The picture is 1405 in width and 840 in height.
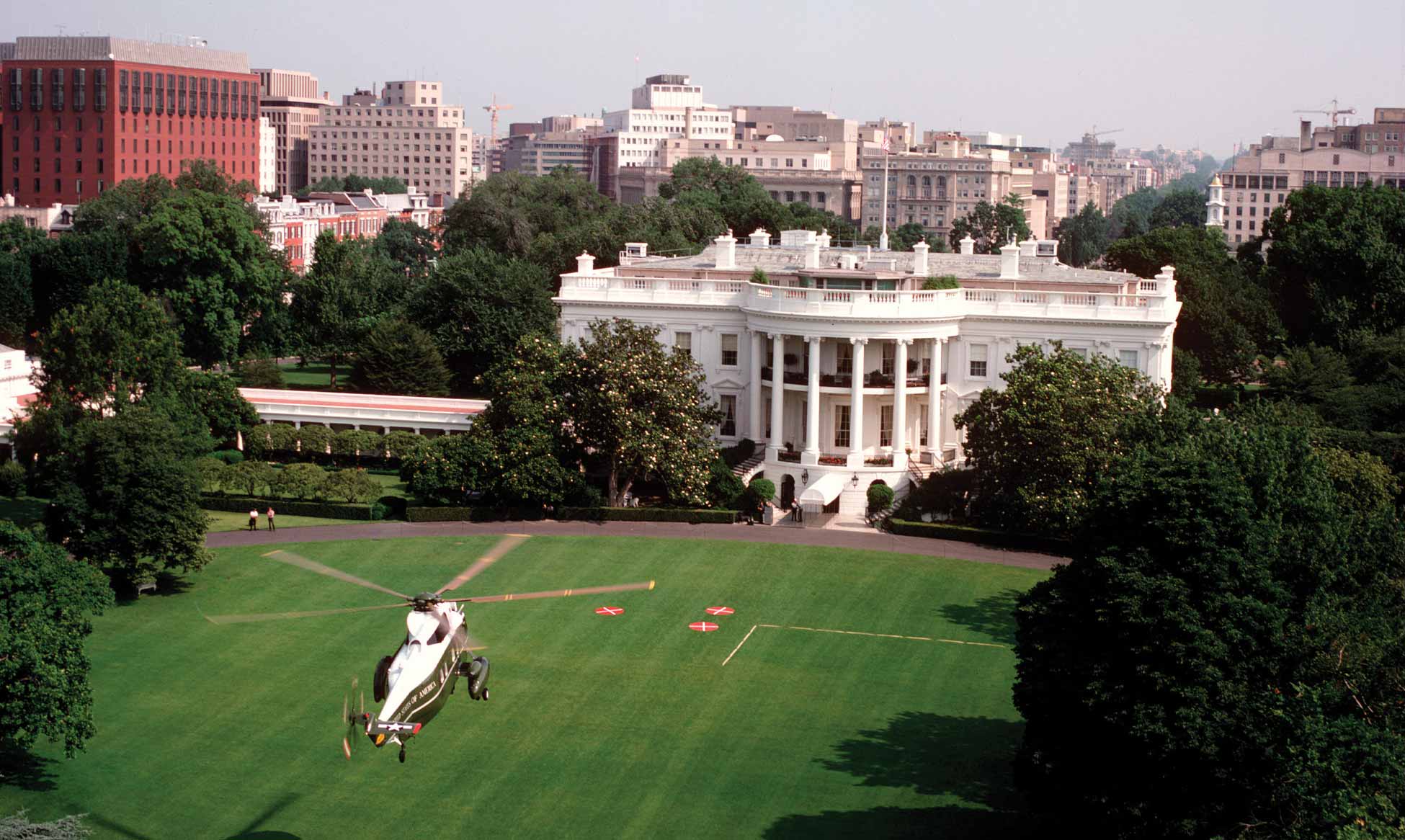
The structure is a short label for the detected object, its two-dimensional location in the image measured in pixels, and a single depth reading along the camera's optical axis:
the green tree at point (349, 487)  84.69
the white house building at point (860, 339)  87.75
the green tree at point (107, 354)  86.69
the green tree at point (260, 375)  117.62
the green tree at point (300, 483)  85.19
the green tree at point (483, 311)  115.81
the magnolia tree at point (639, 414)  81.62
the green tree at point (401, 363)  110.69
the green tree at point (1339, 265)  118.69
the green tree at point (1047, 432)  75.38
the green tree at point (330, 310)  126.06
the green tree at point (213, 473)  86.06
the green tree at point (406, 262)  173.12
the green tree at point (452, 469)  82.19
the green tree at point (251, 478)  85.75
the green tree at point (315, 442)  95.25
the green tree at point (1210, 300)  115.25
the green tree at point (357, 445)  95.12
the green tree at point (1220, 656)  38.50
